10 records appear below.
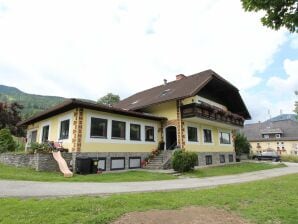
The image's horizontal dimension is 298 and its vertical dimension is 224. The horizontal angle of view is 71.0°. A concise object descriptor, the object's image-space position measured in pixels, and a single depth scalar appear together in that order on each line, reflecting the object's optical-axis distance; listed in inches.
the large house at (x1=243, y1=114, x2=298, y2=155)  1688.4
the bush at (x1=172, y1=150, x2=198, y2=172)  539.0
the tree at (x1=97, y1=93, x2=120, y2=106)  1556.9
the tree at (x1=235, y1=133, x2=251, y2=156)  1068.1
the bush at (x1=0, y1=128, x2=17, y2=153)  763.7
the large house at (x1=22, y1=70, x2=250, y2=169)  546.3
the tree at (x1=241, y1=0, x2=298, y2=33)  202.6
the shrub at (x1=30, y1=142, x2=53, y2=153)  517.2
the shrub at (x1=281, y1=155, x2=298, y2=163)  1229.8
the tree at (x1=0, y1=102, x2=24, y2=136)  1084.0
